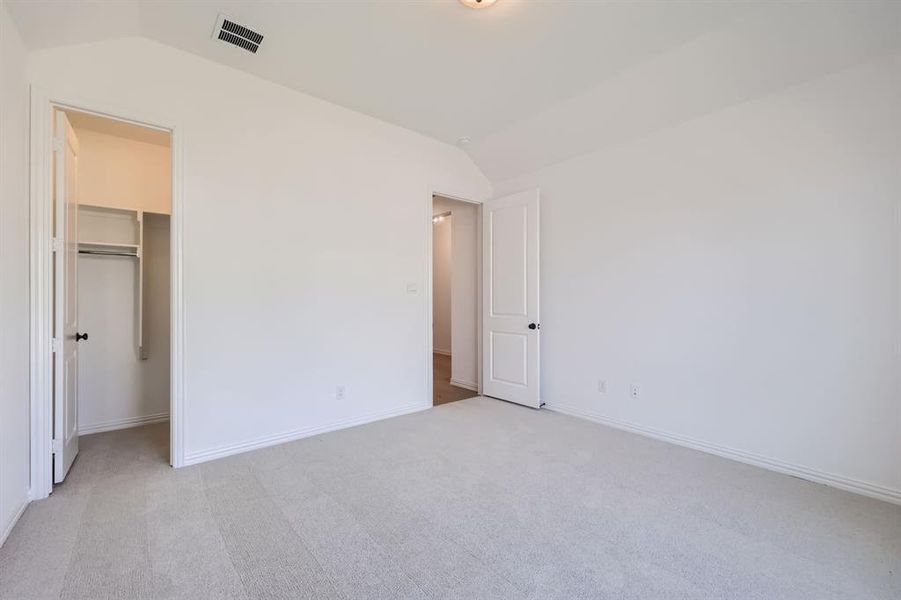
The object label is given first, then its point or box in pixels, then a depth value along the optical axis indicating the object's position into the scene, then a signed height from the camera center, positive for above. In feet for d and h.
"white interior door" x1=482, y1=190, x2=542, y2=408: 13.57 +0.05
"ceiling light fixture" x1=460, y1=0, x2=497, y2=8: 7.21 +5.45
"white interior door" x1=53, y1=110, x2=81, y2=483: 7.74 +0.04
